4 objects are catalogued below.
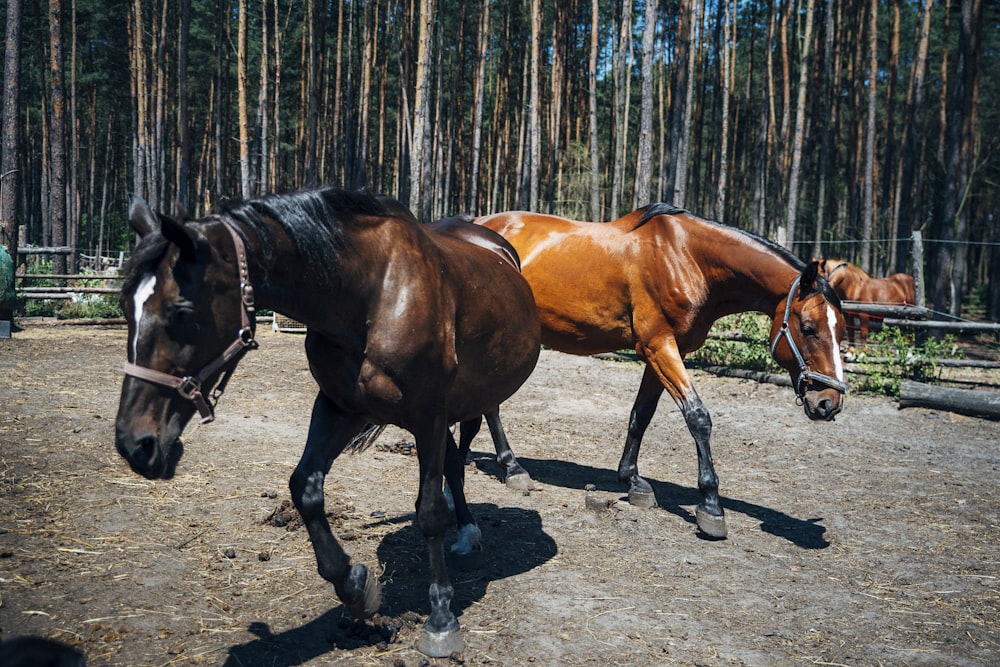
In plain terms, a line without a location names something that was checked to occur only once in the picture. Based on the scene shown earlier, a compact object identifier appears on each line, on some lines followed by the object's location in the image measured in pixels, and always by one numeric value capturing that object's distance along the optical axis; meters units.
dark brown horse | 2.38
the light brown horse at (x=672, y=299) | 4.91
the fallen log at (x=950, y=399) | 8.84
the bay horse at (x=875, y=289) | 14.19
